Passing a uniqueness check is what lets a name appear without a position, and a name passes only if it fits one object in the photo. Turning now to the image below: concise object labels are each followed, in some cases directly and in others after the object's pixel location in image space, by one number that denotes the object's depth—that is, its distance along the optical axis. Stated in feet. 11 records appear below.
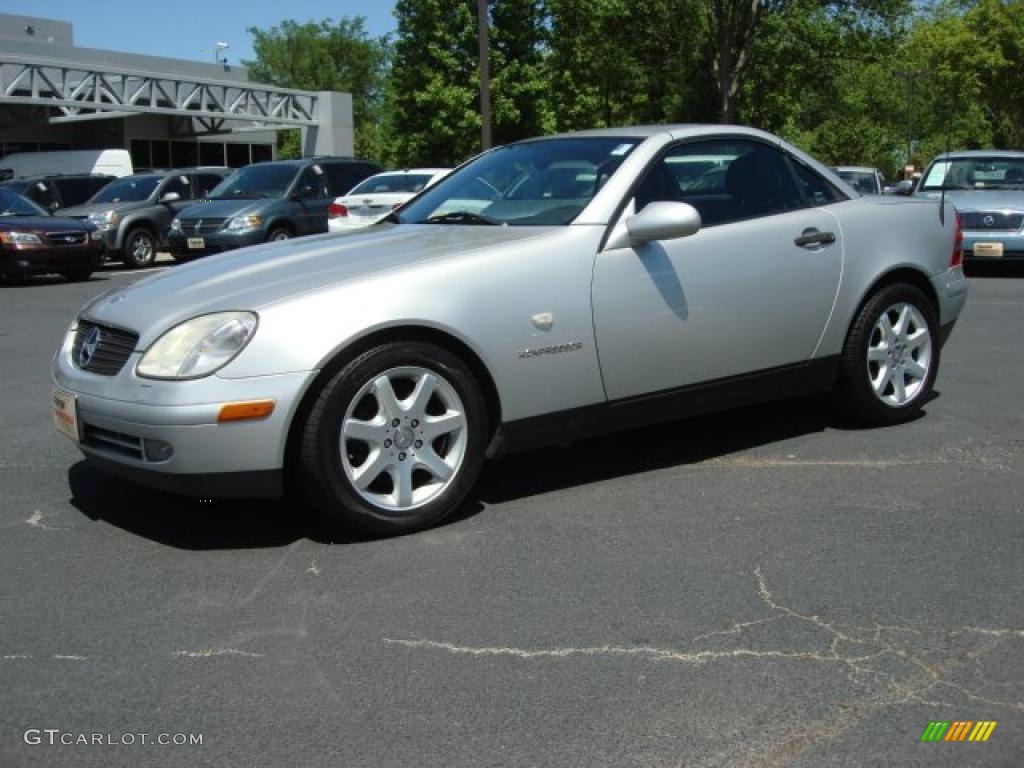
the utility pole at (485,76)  69.15
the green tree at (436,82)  129.49
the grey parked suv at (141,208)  63.52
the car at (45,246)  51.75
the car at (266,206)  54.13
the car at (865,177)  73.00
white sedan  49.83
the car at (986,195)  46.52
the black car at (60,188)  67.51
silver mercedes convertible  13.85
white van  90.12
